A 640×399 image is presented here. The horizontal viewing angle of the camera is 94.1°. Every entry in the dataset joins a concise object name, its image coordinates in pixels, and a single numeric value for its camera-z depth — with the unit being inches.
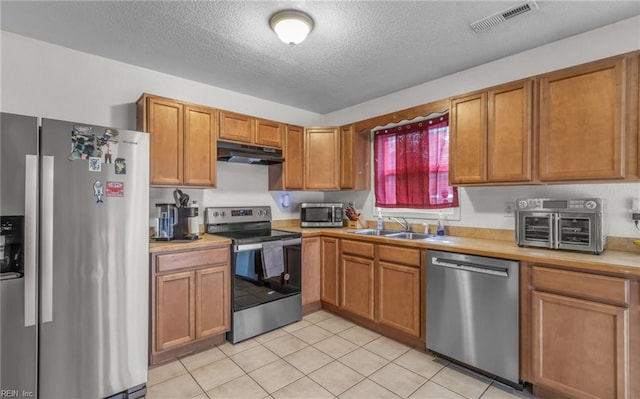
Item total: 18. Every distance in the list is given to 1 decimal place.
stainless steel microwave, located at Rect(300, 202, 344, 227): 148.0
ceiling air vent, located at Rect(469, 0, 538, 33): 77.6
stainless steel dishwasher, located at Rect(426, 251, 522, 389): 80.9
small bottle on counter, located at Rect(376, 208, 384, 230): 141.4
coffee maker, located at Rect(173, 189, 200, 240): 107.5
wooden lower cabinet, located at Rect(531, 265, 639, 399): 66.3
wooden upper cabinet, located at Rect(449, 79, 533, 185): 90.7
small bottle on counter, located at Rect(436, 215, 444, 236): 120.1
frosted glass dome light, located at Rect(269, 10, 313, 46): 78.8
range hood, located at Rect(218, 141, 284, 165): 119.5
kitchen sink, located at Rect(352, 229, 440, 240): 121.5
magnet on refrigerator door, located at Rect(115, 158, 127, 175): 76.6
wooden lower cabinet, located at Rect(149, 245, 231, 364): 92.0
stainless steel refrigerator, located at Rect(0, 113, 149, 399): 64.4
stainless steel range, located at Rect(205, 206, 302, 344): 109.7
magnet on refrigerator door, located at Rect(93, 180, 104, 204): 73.4
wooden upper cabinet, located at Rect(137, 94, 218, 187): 102.0
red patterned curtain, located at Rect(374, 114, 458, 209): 124.5
